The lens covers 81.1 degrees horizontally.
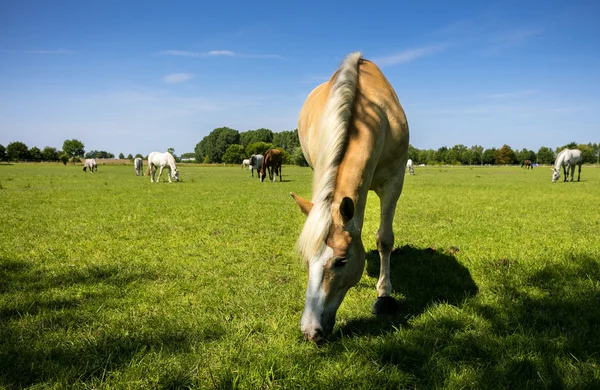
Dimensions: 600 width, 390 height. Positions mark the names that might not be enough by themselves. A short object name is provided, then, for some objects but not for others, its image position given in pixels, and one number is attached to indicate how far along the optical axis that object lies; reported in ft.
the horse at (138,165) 117.91
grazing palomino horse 8.71
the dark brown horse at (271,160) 83.51
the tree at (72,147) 446.19
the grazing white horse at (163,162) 83.05
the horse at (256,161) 104.70
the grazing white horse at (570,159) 84.69
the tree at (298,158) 283.59
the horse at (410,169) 131.17
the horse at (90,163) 137.07
